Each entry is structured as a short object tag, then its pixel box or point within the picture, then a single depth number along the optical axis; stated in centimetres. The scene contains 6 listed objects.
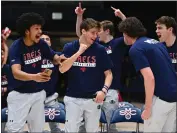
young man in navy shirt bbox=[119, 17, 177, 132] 642
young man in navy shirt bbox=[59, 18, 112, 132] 763
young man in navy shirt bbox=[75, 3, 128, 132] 974
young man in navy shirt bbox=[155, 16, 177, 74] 720
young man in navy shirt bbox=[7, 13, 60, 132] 765
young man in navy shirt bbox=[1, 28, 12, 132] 894
